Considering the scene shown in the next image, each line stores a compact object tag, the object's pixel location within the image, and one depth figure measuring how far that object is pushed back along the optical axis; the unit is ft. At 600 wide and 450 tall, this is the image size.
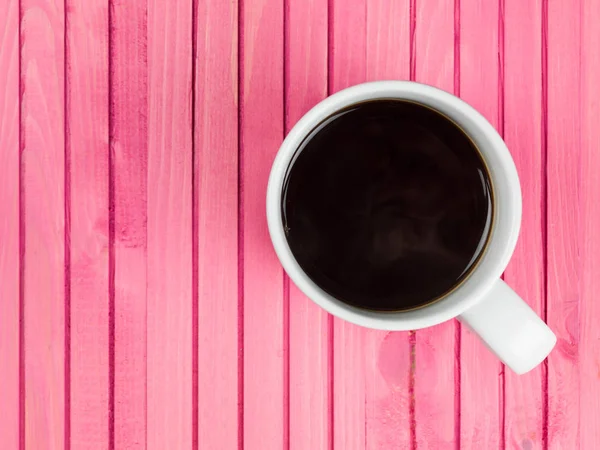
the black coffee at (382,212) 1.27
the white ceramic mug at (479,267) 1.11
